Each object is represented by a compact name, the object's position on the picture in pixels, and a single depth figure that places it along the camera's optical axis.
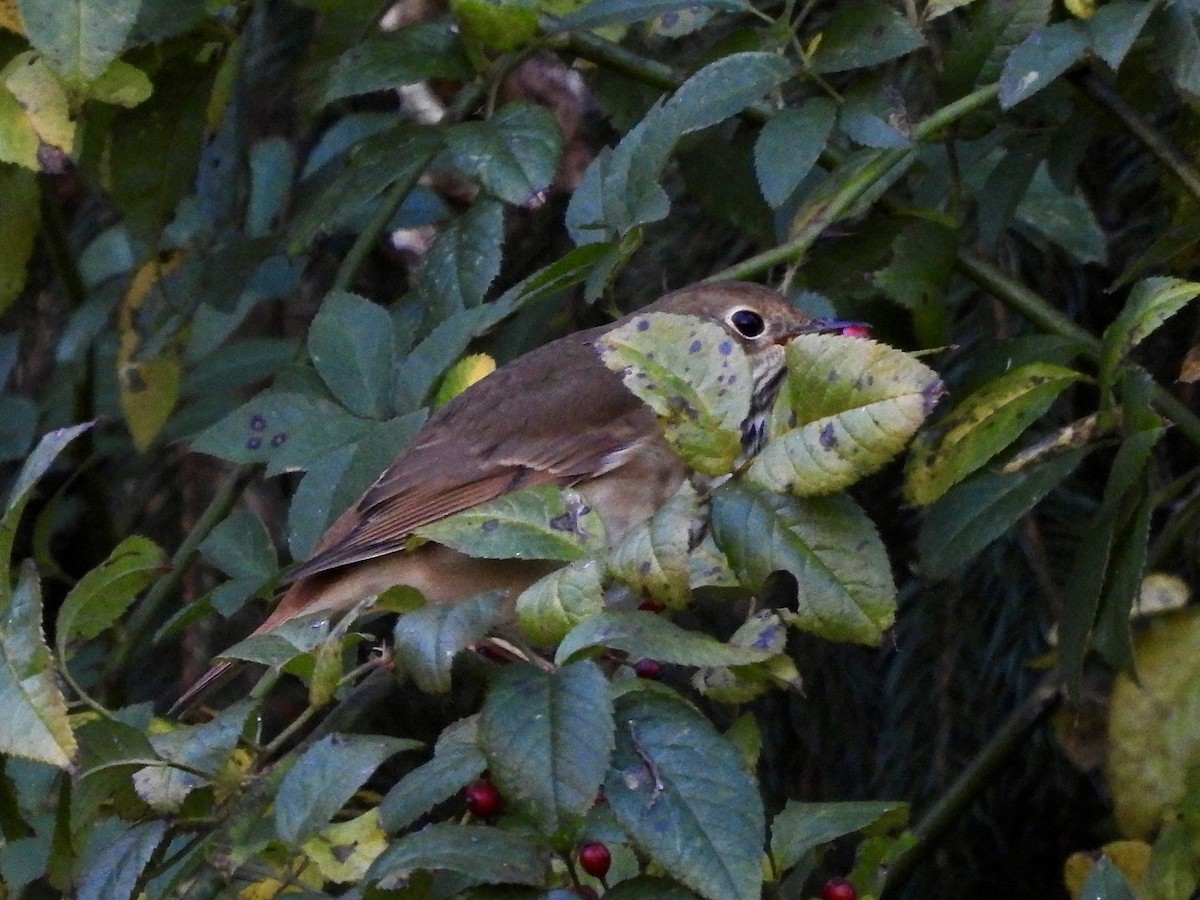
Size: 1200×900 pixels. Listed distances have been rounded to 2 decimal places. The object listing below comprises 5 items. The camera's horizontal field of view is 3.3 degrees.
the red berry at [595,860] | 4.19
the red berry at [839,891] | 4.25
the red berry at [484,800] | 4.24
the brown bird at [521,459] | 4.50
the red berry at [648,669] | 4.31
